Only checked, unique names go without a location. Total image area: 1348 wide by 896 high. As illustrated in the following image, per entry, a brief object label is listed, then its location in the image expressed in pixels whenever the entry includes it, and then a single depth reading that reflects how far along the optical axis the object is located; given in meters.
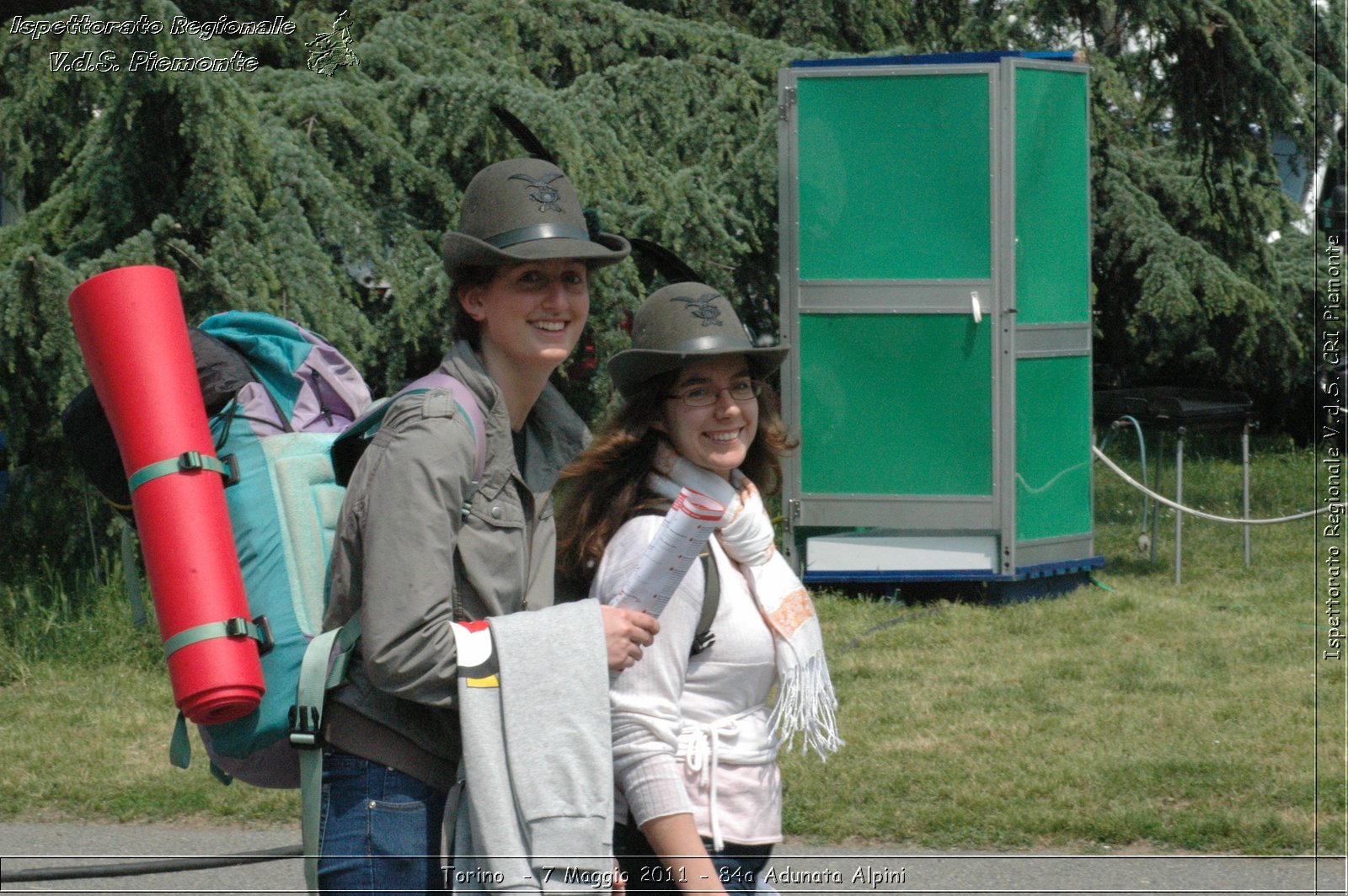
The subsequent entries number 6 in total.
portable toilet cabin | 15.72
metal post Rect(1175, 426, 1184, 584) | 16.80
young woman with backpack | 4.00
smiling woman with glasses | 4.59
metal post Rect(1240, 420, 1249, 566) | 17.48
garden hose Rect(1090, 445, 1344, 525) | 15.05
